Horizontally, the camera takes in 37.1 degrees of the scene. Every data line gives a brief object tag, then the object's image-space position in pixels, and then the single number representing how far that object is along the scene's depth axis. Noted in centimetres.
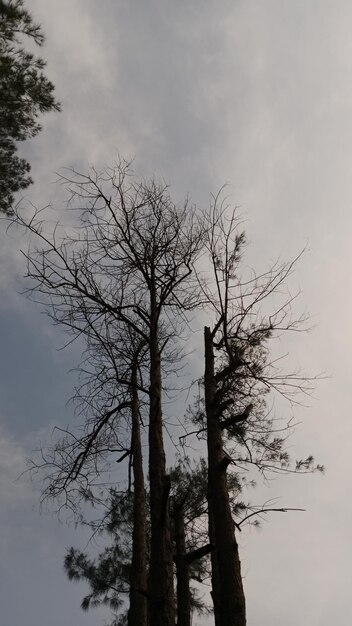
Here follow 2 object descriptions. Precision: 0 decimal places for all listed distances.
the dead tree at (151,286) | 535
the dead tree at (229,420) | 455
